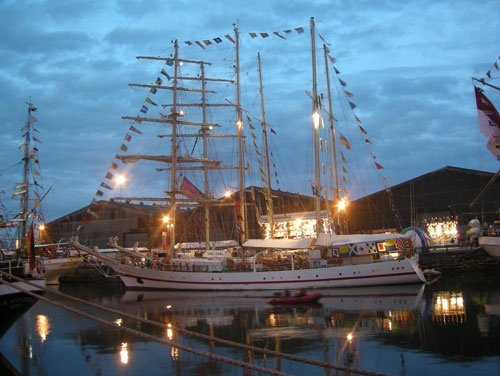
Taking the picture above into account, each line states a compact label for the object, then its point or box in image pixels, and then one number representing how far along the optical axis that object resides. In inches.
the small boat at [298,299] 1486.2
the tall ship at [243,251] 1827.0
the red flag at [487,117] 1706.4
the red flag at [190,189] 2421.3
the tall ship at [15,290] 891.4
